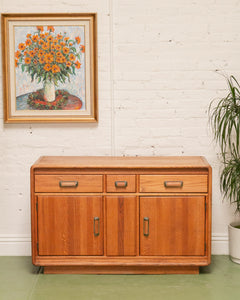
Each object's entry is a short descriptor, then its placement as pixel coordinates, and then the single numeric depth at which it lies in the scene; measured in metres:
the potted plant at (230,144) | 3.65
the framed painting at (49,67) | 3.84
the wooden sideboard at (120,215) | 3.48
